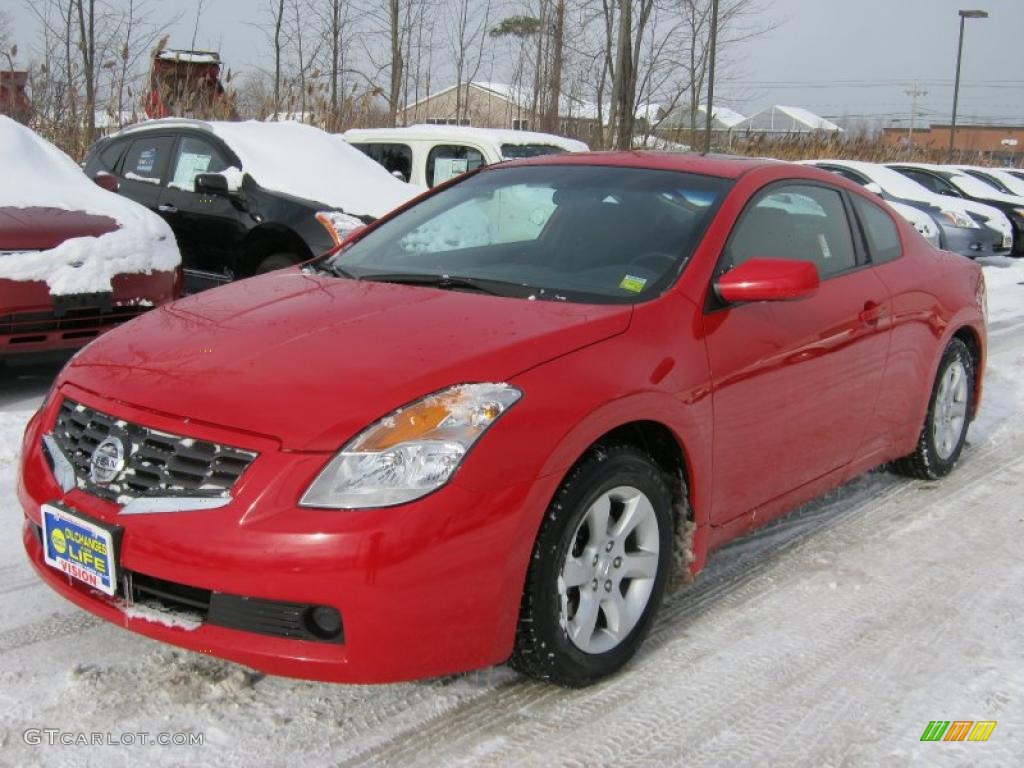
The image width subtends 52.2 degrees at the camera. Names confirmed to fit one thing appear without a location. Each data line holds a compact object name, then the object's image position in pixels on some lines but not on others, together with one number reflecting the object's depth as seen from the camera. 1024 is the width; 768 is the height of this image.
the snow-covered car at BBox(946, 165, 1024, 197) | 19.58
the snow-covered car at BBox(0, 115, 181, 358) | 5.43
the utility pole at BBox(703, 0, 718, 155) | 19.61
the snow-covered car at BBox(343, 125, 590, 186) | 10.19
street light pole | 35.16
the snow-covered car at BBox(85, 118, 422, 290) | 7.74
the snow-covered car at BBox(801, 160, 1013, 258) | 14.72
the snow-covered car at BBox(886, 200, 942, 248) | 14.55
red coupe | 2.42
